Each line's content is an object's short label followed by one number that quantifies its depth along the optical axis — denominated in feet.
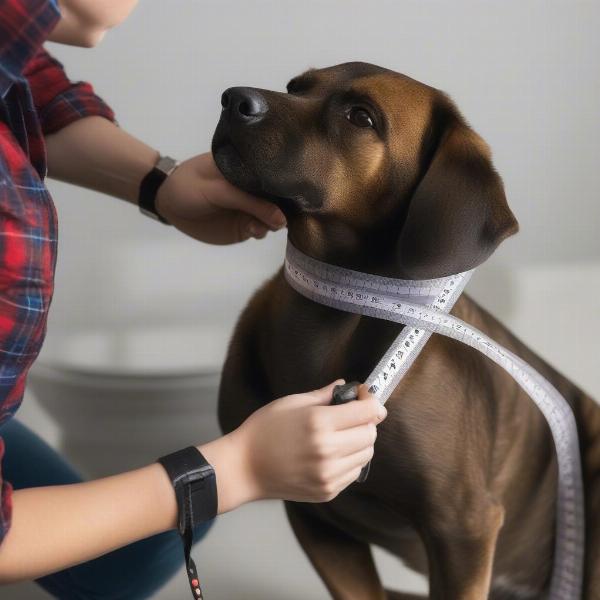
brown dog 3.48
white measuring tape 3.68
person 3.12
